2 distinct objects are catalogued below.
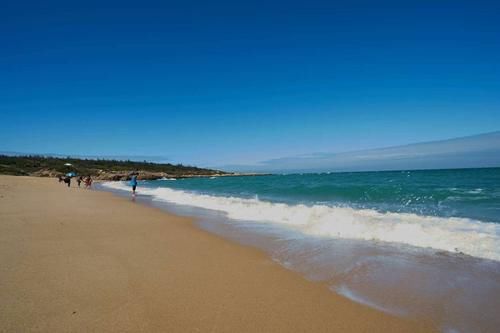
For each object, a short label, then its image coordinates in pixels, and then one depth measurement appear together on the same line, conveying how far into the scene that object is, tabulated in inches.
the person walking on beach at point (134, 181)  900.5
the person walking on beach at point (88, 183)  1449.6
